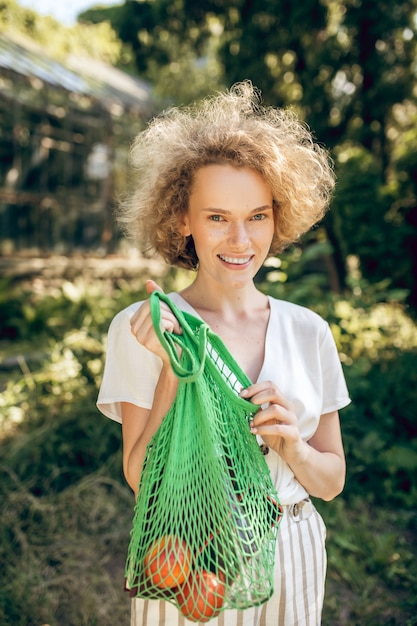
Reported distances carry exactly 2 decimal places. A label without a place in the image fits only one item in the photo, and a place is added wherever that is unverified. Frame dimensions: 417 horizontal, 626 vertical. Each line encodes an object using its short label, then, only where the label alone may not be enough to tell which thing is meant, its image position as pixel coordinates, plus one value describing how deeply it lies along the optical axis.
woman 1.48
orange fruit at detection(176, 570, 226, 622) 1.25
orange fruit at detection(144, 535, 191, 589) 1.27
